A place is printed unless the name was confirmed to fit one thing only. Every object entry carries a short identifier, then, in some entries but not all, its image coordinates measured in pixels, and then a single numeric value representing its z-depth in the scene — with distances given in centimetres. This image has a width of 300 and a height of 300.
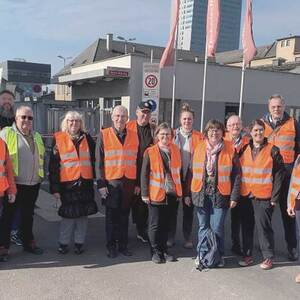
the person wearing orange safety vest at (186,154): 529
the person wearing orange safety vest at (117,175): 512
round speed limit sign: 1700
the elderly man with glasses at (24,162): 487
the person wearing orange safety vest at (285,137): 528
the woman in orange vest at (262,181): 477
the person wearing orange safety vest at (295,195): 450
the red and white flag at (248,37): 1454
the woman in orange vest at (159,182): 491
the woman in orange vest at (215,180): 475
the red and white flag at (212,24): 1418
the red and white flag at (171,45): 1491
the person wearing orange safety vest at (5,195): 460
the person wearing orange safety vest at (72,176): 503
